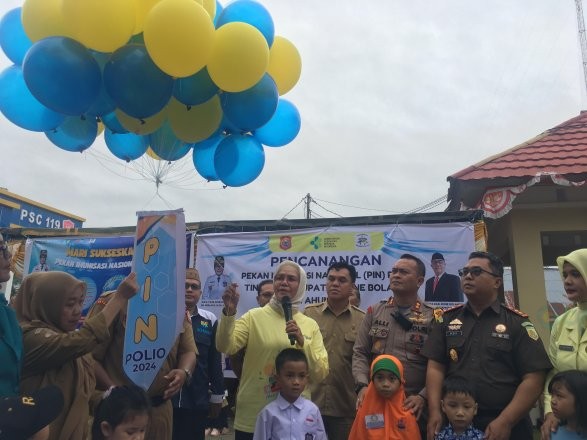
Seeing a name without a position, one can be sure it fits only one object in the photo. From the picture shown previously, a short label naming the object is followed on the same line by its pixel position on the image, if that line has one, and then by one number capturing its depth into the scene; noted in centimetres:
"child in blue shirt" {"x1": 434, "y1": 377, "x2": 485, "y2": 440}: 245
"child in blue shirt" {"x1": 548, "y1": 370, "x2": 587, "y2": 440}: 228
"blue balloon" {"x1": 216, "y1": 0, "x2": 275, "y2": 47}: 350
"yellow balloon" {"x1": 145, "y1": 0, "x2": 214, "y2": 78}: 298
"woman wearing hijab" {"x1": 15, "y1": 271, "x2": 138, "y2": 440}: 206
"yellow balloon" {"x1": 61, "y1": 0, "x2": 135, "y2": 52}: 301
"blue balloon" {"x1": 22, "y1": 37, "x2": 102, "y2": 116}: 307
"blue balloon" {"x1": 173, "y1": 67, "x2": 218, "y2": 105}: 338
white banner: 534
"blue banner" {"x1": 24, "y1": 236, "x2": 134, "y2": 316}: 632
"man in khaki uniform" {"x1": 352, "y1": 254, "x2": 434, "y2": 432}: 286
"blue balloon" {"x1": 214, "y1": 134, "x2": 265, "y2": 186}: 398
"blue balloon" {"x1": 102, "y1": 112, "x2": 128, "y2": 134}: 378
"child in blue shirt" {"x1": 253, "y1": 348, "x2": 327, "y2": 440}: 267
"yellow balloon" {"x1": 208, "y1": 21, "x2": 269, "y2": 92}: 315
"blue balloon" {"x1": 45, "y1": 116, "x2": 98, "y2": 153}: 384
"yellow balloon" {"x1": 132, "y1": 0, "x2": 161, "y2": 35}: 323
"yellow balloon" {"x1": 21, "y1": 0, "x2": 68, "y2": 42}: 322
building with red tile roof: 538
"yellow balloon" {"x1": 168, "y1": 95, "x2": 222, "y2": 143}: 362
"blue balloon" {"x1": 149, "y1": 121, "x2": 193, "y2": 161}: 392
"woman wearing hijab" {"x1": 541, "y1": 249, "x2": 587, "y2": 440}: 243
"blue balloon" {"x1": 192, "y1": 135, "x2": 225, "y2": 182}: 415
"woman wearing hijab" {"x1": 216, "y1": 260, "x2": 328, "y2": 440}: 279
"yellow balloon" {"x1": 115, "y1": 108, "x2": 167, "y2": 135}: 359
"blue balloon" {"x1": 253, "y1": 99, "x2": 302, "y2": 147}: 416
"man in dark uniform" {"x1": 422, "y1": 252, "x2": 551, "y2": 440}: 246
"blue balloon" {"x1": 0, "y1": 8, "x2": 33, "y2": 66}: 369
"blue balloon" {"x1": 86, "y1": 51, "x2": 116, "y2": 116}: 333
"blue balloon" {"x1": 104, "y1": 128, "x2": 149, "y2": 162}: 418
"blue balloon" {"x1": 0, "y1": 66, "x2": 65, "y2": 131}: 367
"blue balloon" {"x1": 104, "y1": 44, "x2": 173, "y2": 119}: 314
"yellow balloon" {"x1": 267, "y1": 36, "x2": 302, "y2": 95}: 390
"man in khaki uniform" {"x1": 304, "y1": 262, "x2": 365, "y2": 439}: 320
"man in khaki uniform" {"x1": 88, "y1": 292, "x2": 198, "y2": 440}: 255
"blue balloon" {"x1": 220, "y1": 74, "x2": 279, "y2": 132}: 347
